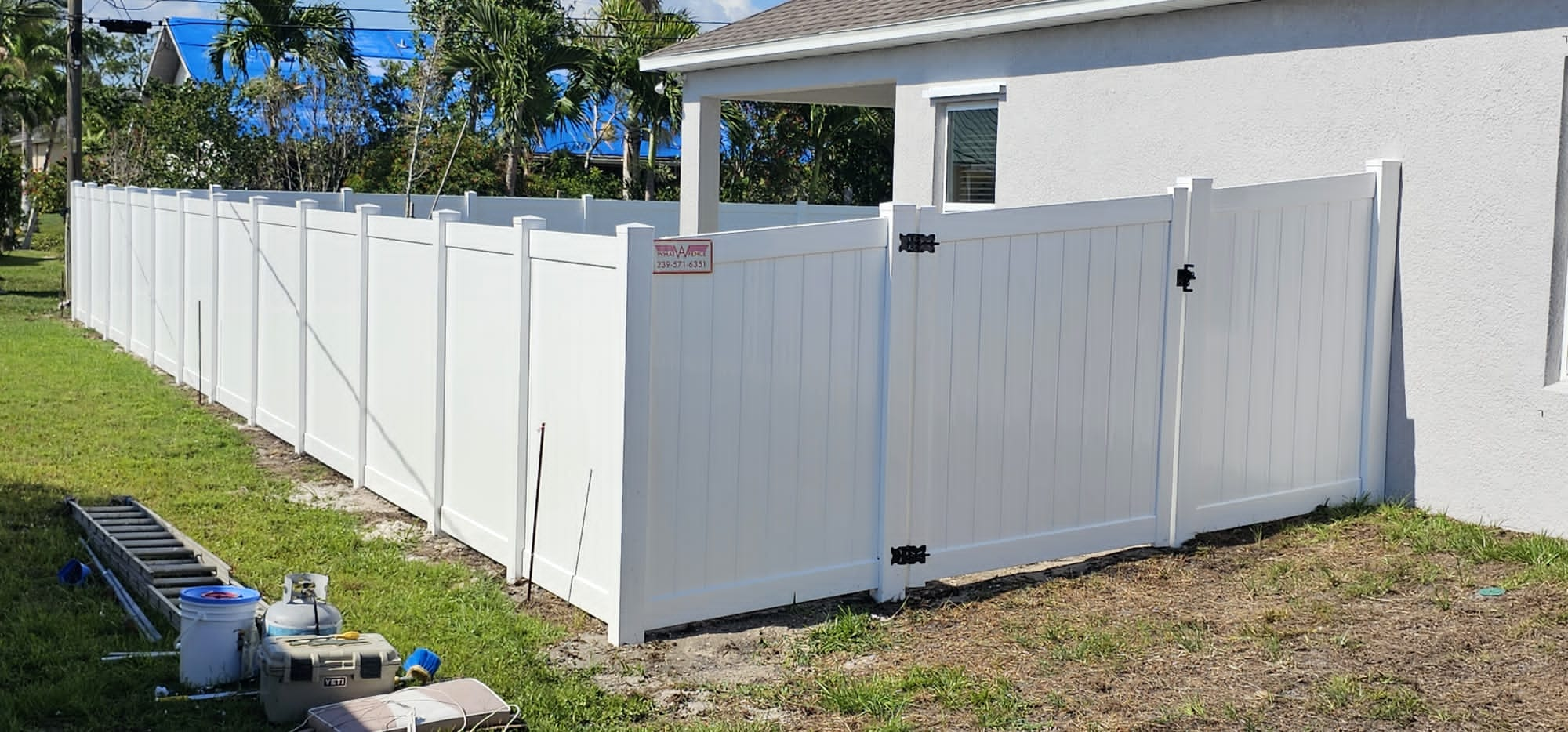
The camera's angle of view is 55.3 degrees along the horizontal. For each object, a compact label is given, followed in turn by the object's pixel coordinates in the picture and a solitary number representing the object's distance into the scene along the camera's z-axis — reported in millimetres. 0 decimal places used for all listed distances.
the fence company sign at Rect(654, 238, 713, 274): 6090
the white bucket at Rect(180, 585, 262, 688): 5473
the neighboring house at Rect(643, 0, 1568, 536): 7801
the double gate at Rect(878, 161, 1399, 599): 6895
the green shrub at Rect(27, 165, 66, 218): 35031
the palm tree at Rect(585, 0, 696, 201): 23578
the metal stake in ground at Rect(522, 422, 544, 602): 6840
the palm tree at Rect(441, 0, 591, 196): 22578
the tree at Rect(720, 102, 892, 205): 27641
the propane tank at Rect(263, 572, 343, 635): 5512
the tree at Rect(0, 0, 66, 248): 37781
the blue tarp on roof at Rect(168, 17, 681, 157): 32219
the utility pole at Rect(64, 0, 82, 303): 22641
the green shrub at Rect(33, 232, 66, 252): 35562
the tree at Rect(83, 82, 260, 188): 26875
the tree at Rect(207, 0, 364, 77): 31750
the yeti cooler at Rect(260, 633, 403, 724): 5133
